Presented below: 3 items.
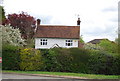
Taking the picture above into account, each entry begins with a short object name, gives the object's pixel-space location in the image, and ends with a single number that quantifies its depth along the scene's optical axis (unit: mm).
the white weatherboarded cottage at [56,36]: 32457
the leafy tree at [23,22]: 32480
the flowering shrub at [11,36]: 21623
